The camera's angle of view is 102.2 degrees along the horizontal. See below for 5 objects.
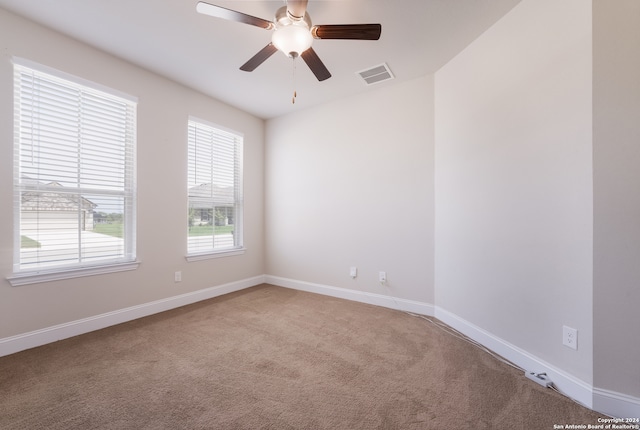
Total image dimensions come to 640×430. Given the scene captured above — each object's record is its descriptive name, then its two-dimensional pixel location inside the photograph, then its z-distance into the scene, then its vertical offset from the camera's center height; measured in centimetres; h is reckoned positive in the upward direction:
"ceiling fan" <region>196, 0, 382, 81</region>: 162 +123
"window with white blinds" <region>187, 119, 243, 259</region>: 346 +36
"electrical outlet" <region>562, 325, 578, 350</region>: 163 -78
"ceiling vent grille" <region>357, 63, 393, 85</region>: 284 +162
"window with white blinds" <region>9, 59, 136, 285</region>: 219 +39
